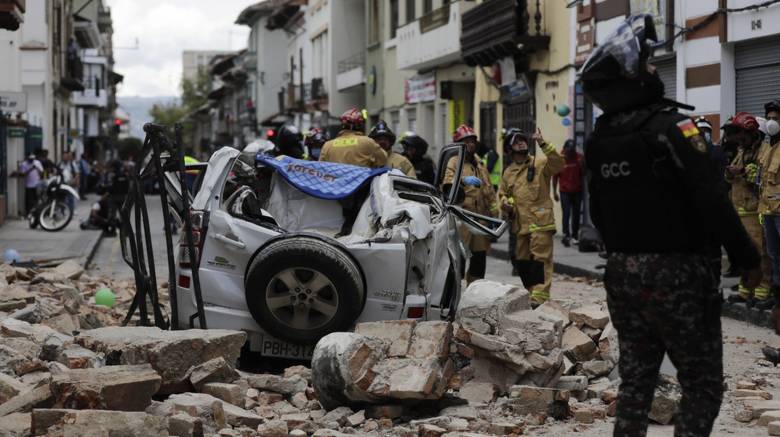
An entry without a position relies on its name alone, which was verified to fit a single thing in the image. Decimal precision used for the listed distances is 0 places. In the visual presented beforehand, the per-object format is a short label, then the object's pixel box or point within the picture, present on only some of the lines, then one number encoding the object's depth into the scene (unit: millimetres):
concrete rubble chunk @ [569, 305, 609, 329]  8750
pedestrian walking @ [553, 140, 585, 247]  20875
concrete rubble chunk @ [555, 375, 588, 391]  7633
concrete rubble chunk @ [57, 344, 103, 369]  7516
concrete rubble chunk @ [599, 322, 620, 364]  8242
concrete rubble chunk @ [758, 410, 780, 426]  6629
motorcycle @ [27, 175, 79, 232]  25609
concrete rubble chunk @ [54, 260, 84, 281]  14531
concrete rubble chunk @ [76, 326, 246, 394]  7145
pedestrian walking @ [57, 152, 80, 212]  38406
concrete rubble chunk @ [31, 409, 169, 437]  5703
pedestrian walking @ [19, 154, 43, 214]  30688
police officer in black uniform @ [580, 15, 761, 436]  4645
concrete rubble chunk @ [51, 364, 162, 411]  6137
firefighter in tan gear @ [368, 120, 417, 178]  12094
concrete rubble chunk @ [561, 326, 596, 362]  8203
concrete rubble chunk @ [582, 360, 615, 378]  8023
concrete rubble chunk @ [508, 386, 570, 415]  7062
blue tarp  9445
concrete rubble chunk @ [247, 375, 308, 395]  7605
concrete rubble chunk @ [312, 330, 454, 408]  6844
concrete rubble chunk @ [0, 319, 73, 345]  8539
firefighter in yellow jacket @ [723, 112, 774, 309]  12391
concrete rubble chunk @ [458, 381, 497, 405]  7359
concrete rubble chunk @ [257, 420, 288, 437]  6484
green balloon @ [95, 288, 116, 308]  12336
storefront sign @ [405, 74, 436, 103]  34500
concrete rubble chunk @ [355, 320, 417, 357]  7156
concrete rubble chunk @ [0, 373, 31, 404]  6789
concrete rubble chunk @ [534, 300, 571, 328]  8609
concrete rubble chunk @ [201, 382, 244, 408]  7074
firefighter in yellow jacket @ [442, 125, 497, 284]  11820
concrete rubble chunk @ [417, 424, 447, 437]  6457
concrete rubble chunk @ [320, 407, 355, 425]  6914
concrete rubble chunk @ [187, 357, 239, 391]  7176
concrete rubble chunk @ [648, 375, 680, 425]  6699
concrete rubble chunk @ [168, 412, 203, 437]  6070
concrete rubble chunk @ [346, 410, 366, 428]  6824
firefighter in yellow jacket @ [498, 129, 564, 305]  11477
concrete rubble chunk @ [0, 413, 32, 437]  5895
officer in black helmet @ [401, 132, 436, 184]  13172
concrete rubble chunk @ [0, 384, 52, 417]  6270
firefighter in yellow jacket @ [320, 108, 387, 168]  11281
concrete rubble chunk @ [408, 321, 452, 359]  7035
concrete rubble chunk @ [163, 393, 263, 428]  6555
